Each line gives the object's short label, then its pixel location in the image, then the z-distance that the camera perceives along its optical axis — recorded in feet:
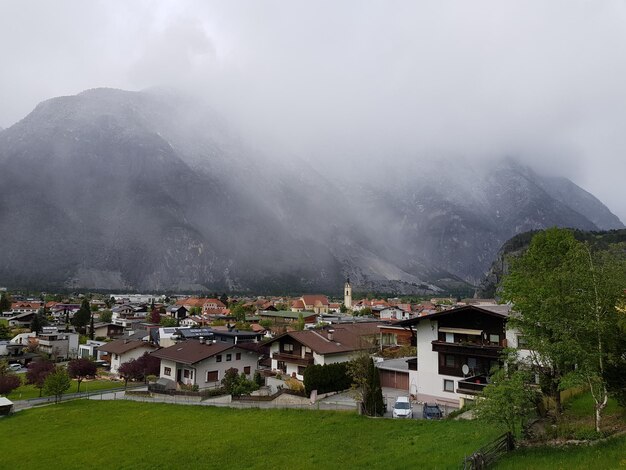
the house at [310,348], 146.88
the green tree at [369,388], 96.22
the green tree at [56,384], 149.48
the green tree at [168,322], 332.94
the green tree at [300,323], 296.71
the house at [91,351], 252.50
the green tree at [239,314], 371.15
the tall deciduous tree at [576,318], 53.26
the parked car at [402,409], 94.82
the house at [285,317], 345.92
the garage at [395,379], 129.29
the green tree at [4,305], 416.87
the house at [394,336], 190.80
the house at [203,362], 157.48
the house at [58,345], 271.49
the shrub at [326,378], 123.44
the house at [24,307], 423.23
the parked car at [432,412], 93.56
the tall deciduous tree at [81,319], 338.93
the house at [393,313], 386.73
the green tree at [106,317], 390.99
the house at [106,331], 332.39
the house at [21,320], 362.12
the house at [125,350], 212.84
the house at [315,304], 518.54
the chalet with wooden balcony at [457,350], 106.93
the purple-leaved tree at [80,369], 179.66
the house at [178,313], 406.50
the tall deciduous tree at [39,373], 172.20
